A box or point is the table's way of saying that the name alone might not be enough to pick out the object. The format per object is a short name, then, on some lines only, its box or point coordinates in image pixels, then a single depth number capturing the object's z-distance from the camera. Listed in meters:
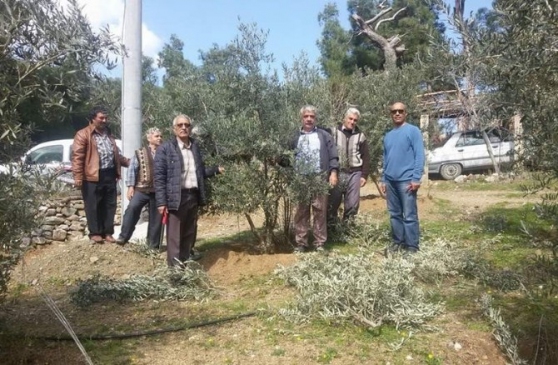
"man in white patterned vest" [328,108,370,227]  7.72
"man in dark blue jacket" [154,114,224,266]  6.05
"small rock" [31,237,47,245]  9.44
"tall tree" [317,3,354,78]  32.50
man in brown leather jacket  7.13
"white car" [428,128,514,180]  19.98
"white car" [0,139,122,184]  14.26
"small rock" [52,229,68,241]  9.87
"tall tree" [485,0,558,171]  3.35
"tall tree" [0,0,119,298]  3.36
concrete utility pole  7.81
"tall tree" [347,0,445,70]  27.77
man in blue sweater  6.48
